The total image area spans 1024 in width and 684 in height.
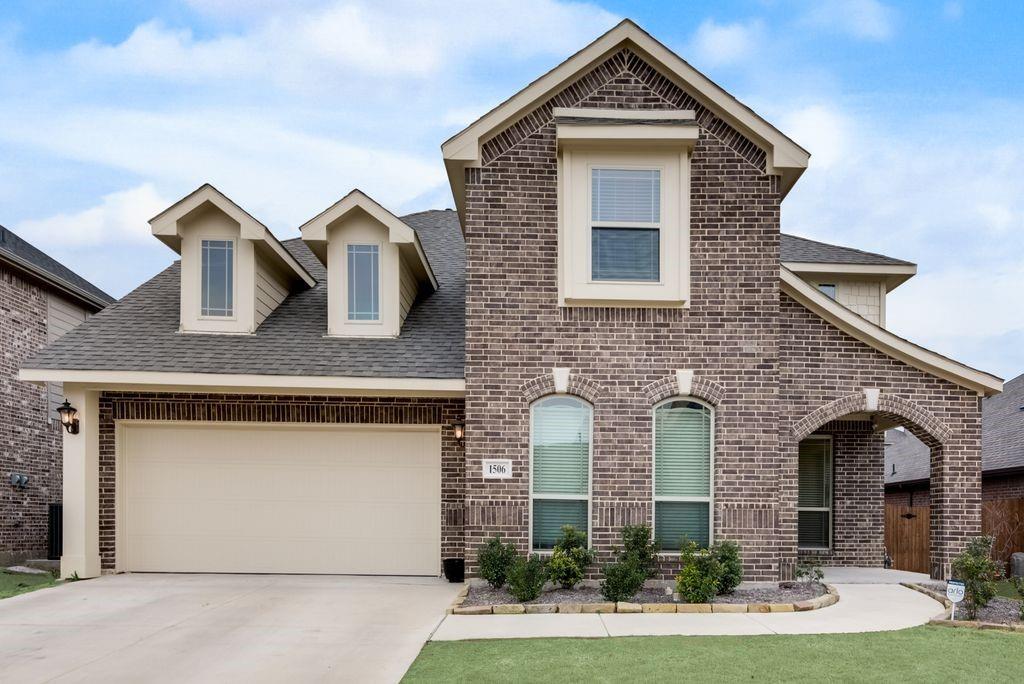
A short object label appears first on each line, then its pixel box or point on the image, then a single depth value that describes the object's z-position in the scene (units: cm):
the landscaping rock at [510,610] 906
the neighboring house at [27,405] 1473
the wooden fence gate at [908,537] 1645
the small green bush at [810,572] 1061
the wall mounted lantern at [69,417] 1141
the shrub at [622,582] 940
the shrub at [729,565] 980
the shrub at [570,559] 996
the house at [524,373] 1066
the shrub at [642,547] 1005
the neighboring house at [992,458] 1680
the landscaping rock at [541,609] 912
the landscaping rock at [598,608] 914
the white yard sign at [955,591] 848
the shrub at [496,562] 999
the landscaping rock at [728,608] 930
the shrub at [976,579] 904
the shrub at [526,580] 939
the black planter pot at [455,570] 1141
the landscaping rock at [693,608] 925
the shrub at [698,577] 946
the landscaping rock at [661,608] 920
